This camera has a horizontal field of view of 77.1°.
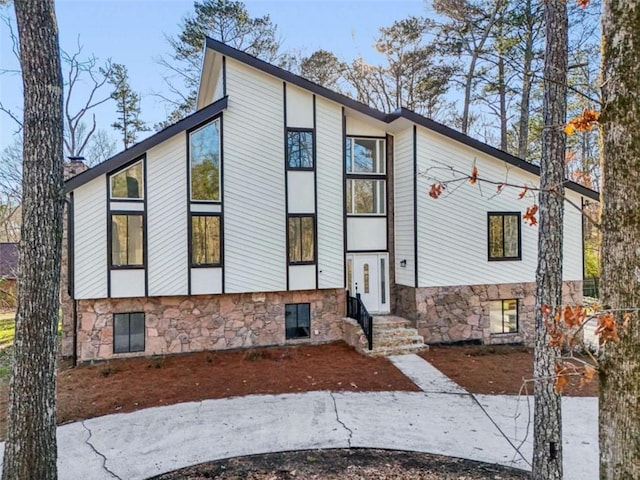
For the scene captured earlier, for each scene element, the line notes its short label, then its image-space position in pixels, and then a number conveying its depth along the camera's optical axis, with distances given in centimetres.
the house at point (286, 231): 890
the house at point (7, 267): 1922
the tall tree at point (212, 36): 1641
